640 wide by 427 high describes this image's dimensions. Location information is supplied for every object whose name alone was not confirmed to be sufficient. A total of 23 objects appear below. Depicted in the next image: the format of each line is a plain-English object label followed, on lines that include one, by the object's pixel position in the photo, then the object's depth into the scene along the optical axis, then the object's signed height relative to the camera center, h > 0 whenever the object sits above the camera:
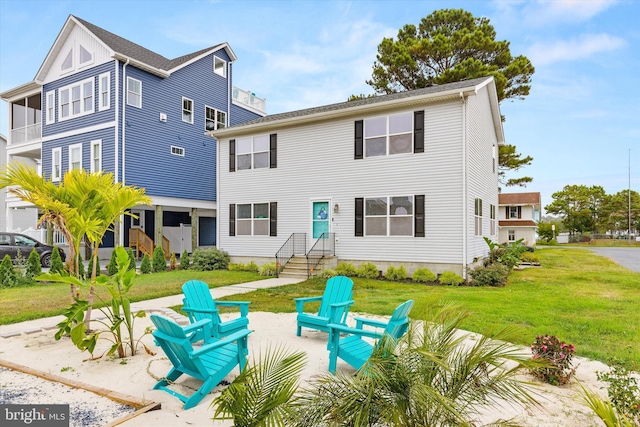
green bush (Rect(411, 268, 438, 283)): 12.47 -1.80
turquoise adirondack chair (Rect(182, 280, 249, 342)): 5.42 -1.28
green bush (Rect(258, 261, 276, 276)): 14.23 -1.83
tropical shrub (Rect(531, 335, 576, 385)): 4.13 -1.48
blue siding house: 17.23 +5.10
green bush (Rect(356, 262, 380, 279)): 13.36 -1.77
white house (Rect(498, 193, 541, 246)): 32.47 +0.32
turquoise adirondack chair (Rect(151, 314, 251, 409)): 3.52 -1.45
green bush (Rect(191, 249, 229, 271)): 16.05 -1.66
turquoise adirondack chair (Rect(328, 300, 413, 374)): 3.97 -1.44
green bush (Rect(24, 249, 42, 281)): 12.40 -1.44
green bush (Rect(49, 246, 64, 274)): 12.90 -1.39
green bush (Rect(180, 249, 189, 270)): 16.42 -1.73
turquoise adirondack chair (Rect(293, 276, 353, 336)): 6.21 -1.23
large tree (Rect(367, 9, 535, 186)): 22.11 +9.65
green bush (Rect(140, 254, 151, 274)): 15.05 -1.79
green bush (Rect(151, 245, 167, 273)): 15.52 -1.65
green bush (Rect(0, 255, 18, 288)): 11.66 -1.64
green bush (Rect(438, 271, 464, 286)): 12.07 -1.84
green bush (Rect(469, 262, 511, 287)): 12.05 -1.77
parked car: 14.99 -1.04
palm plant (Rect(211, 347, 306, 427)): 1.98 -0.94
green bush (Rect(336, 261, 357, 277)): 13.69 -1.76
